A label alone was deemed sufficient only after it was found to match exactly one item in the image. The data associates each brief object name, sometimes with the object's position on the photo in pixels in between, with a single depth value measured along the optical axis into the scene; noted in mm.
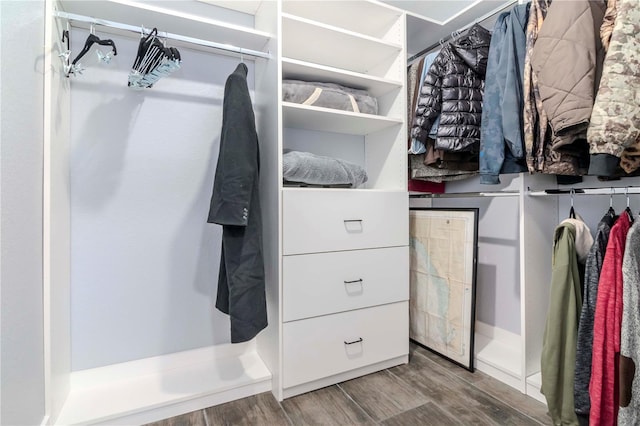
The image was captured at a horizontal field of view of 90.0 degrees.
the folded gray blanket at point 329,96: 1536
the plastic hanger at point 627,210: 1093
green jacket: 1176
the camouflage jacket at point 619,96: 929
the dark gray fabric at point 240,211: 1227
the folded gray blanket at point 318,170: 1426
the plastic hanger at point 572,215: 1303
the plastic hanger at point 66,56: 1205
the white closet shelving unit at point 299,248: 1247
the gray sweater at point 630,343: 970
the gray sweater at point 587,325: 1111
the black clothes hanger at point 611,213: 1161
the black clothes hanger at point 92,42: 1217
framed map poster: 1593
